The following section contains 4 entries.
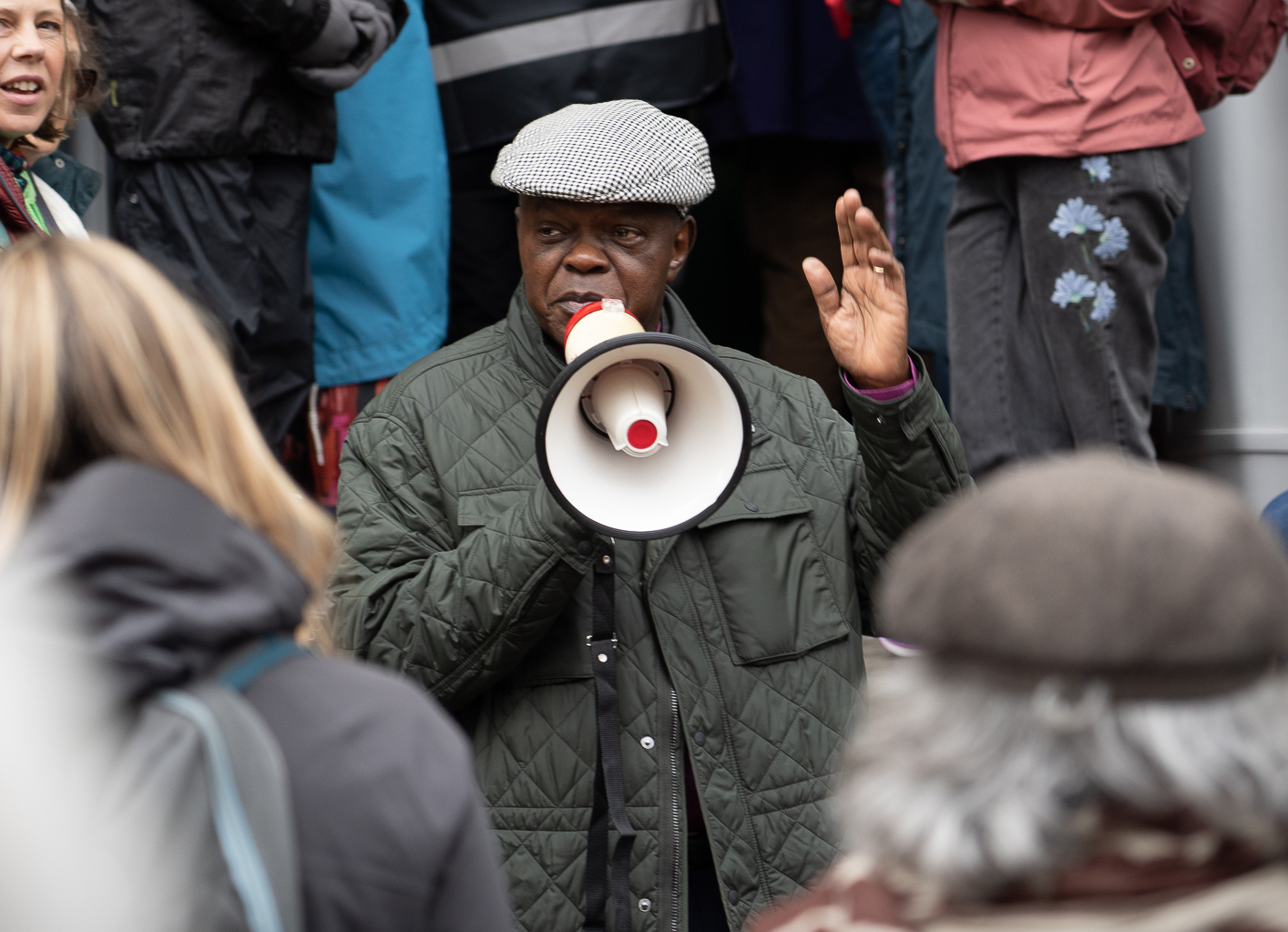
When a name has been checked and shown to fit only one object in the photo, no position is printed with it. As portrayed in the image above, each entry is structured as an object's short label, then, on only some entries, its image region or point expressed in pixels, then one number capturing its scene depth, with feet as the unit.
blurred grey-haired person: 11.63
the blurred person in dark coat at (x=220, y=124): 18.05
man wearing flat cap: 15.97
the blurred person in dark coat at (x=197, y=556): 13.34
